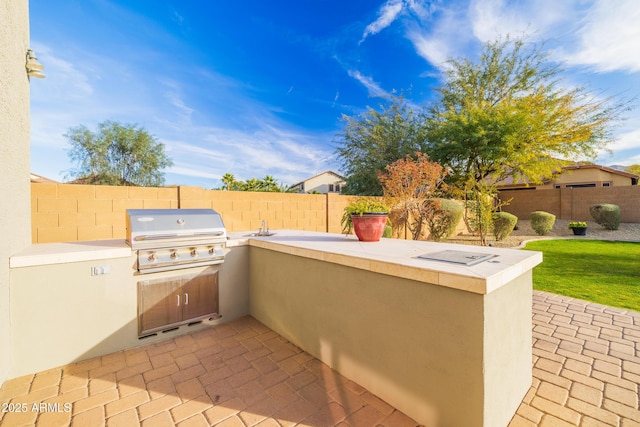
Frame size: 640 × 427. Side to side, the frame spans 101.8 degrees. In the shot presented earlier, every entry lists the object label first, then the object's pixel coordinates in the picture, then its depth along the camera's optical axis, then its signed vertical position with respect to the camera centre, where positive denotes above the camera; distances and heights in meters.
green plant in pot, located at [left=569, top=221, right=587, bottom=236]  10.95 -0.82
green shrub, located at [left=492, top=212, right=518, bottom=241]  9.59 -0.56
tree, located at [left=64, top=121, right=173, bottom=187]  13.22 +2.95
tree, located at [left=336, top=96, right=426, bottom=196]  12.38 +3.38
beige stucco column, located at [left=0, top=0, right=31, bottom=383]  2.07 +0.60
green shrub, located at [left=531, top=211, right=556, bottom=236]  10.91 -0.56
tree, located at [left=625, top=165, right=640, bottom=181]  27.78 +4.27
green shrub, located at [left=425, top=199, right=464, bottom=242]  9.08 -0.41
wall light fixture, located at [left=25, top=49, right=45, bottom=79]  2.79 +1.56
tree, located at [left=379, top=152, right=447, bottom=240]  7.68 +0.60
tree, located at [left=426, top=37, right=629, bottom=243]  10.10 +3.70
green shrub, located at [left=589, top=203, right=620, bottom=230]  11.23 -0.30
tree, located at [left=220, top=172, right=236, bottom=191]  19.00 +2.30
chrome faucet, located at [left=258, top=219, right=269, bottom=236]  3.68 -0.30
